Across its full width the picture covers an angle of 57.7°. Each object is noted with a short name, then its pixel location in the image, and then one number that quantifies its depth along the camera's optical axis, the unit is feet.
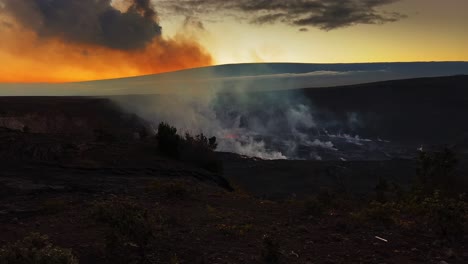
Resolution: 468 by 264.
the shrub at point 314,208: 35.29
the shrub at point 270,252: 23.16
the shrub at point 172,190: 41.83
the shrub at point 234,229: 28.80
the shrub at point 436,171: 64.54
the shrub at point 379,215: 30.96
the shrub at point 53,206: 34.65
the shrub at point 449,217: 25.88
